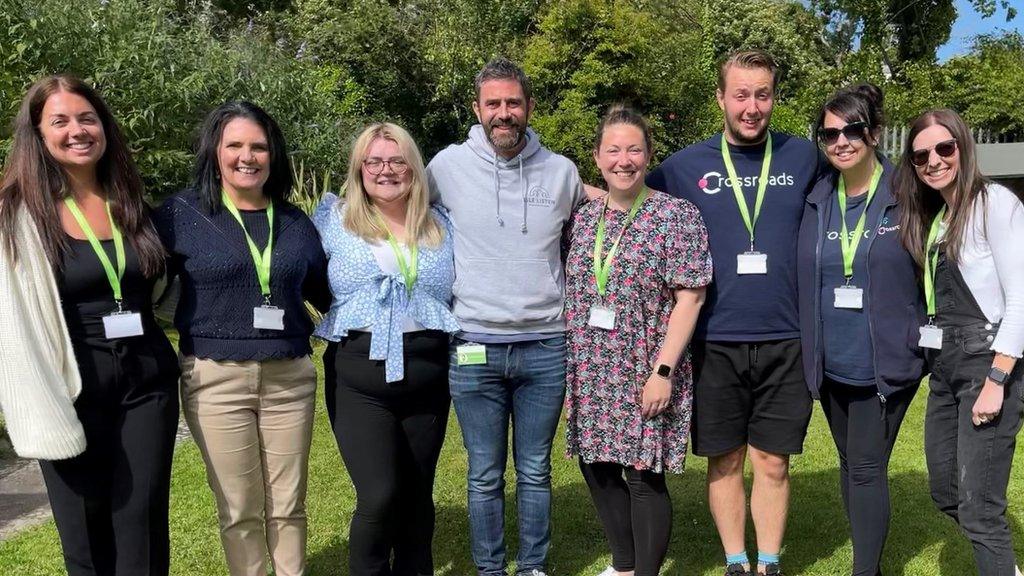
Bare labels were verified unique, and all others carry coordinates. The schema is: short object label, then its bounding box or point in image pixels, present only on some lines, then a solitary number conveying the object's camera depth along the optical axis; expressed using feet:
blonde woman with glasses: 10.30
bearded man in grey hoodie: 10.77
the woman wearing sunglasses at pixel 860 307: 10.35
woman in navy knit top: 9.73
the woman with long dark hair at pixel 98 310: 8.70
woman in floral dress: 10.57
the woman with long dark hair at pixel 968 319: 9.36
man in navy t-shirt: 11.06
